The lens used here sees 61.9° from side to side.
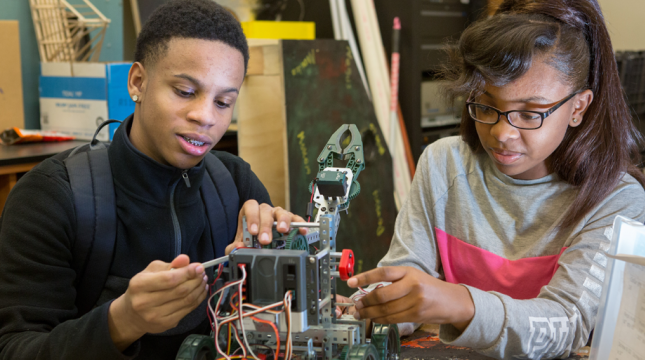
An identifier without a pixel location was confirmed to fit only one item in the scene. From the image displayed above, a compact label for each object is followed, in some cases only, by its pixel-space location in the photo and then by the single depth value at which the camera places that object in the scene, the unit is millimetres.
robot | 792
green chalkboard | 2451
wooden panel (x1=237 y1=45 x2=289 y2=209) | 2445
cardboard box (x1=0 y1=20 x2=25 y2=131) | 2299
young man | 867
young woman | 994
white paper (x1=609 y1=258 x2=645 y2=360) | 721
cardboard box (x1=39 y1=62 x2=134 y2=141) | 2363
